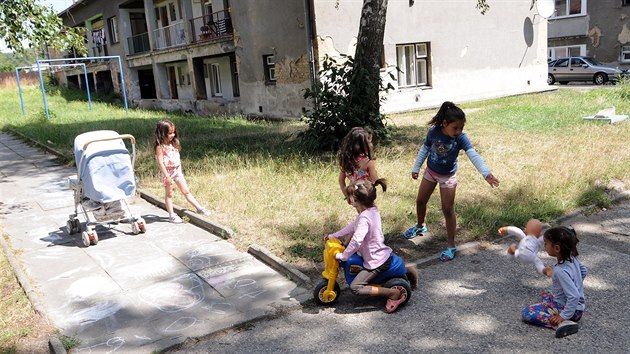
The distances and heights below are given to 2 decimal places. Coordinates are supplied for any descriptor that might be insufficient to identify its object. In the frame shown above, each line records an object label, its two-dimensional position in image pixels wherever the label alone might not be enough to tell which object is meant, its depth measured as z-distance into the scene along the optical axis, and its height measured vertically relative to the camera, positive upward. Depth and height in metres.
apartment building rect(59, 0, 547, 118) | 16.53 +0.94
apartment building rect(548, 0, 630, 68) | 29.27 +1.39
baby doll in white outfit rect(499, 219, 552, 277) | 3.82 -1.37
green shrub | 9.62 -0.62
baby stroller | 5.85 -0.96
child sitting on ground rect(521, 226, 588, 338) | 3.55 -1.56
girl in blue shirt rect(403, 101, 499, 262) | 4.75 -0.87
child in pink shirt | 4.01 -1.34
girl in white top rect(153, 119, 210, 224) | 6.51 -0.92
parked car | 25.69 -0.83
